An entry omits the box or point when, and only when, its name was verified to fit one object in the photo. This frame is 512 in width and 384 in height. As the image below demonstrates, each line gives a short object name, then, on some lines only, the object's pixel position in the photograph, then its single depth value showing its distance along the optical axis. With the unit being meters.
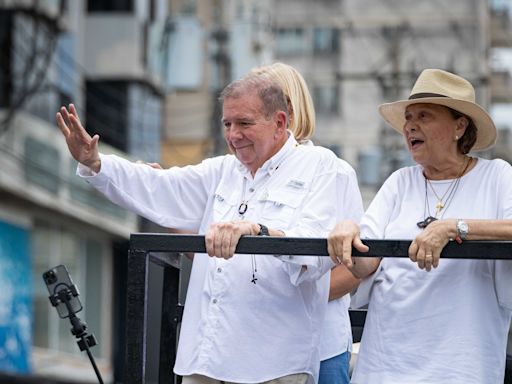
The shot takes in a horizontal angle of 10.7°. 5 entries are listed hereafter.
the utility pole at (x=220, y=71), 55.62
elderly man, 9.86
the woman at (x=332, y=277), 10.70
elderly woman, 9.38
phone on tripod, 11.46
